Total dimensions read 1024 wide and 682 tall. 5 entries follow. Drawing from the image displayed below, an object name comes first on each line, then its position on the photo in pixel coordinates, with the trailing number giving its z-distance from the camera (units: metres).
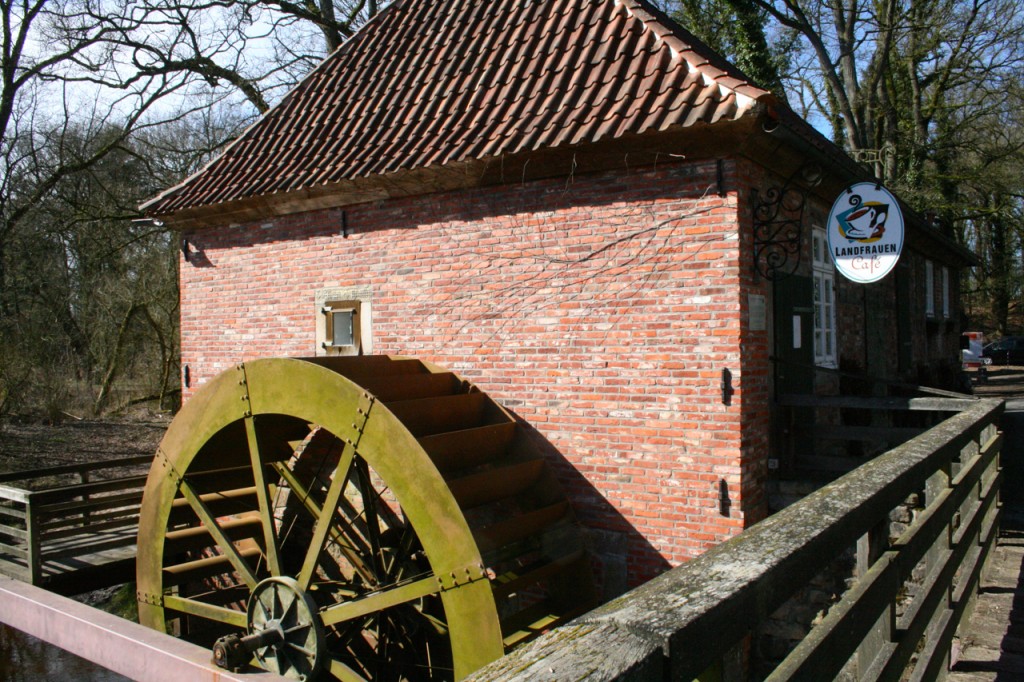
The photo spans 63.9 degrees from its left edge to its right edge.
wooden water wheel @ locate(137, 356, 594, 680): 5.28
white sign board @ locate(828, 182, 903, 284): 6.15
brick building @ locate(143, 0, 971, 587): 5.67
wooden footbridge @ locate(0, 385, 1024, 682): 1.23
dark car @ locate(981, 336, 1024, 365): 32.88
